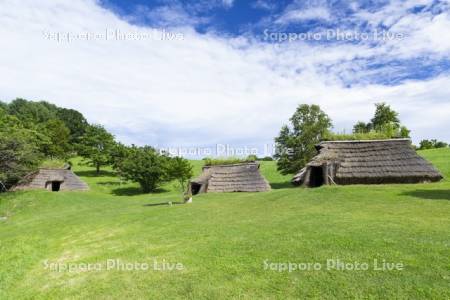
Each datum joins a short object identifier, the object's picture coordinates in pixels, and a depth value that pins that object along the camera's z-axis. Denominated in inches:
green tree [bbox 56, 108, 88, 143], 2861.7
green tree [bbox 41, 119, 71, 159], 1952.5
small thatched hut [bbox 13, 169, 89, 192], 1222.3
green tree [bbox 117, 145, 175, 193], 1439.5
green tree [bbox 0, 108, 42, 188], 1029.2
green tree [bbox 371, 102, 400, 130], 1628.9
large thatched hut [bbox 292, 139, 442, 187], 694.5
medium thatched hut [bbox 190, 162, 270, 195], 986.4
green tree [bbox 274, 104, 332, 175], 1325.0
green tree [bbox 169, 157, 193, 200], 1418.6
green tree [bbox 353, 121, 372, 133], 1664.1
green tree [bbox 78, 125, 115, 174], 1844.2
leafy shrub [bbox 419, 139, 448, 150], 2177.7
